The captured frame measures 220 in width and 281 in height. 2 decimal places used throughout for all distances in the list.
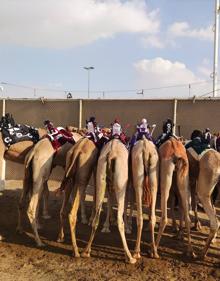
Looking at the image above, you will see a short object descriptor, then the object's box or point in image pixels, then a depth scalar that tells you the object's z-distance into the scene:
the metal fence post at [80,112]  14.09
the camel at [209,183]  7.05
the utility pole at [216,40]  21.03
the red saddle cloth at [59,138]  8.58
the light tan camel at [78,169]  7.49
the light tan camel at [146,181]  7.16
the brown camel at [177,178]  7.22
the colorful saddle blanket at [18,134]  9.12
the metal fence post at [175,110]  12.95
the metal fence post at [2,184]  12.42
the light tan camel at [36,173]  7.83
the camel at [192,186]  7.77
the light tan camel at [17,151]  9.13
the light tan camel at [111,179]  7.12
